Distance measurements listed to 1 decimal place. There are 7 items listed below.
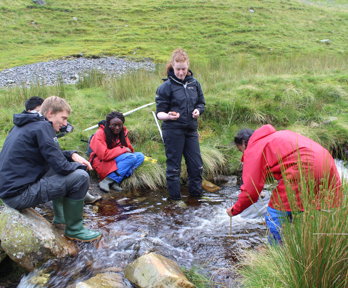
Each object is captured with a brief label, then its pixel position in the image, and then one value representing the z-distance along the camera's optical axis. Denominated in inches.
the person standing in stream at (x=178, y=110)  197.0
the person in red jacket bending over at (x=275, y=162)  113.4
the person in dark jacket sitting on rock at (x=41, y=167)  143.8
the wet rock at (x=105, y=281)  124.7
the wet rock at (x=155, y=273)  123.7
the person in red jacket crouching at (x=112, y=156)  234.4
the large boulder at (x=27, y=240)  142.9
